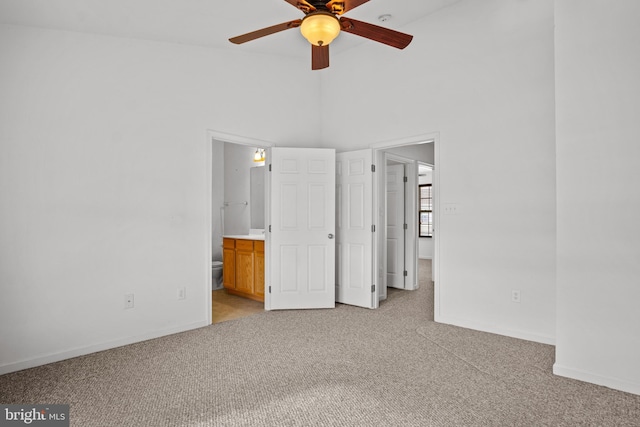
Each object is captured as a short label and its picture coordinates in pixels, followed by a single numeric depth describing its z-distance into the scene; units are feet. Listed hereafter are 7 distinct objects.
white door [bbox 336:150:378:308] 14.75
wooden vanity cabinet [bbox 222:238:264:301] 15.96
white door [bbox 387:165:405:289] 18.76
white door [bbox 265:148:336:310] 14.70
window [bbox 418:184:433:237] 32.81
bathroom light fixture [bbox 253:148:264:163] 19.48
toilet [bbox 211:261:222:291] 18.80
